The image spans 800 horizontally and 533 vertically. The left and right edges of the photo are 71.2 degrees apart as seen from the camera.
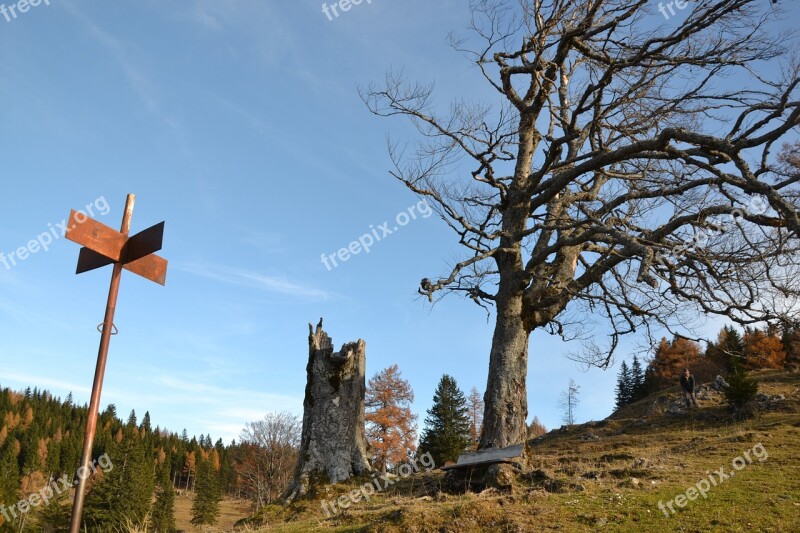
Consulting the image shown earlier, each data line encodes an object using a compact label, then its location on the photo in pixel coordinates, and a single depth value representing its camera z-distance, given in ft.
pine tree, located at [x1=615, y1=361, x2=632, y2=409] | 200.25
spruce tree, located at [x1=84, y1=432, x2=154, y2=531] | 128.67
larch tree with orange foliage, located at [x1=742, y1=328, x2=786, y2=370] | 144.25
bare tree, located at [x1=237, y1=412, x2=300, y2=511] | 140.56
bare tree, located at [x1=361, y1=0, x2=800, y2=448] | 28.32
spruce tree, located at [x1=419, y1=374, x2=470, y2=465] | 122.52
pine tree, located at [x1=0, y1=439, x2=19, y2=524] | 169.06
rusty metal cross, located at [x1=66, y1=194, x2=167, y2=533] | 14.03
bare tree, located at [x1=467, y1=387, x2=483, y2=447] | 174.22
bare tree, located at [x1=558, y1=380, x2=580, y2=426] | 207.29
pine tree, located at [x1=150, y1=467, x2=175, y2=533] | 167.77
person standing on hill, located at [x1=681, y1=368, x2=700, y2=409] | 86.63
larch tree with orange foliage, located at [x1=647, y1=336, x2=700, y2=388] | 169.68
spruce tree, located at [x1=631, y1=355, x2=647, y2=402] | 181.37
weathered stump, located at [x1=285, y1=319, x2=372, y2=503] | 33.86
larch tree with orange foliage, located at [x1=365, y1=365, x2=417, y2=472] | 123.24
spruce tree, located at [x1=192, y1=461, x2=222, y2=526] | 199.41
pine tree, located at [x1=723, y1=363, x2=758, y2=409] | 77.30
